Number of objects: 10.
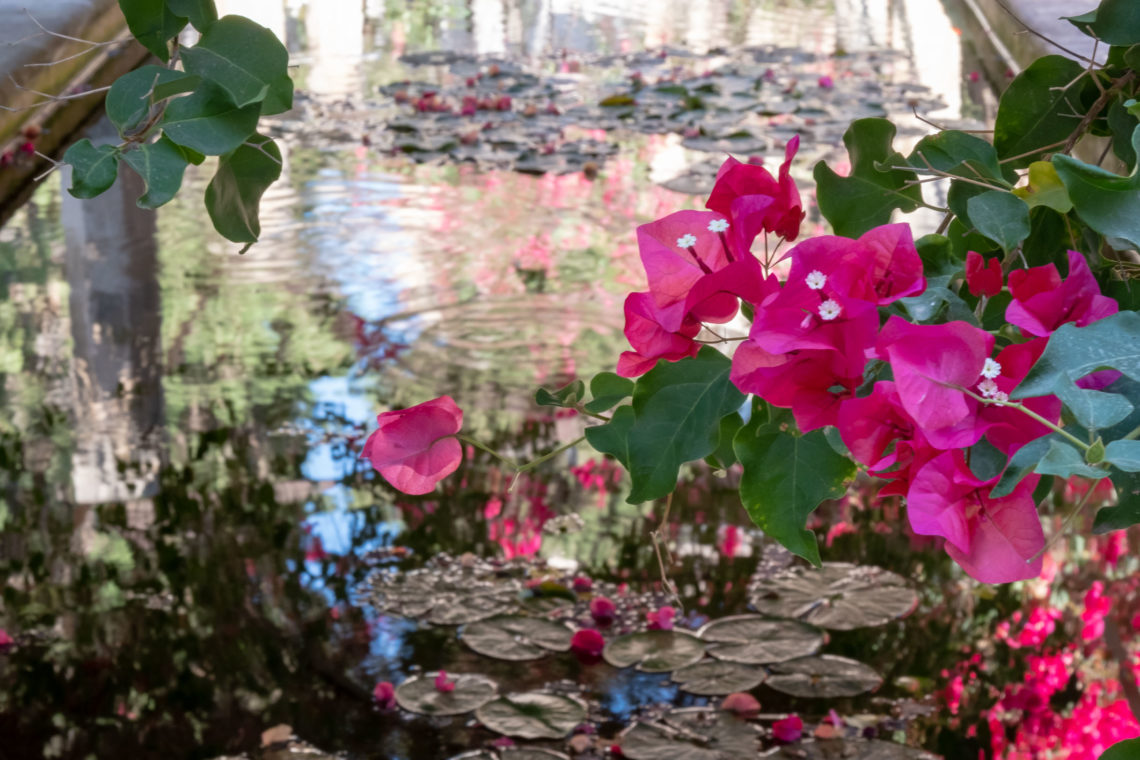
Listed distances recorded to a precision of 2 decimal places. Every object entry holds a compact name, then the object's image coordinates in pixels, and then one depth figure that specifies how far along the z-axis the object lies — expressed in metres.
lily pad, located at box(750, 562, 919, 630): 3.41
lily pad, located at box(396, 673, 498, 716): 3.25
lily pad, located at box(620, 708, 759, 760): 3.16
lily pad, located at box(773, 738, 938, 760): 3.16
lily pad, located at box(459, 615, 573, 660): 3.36
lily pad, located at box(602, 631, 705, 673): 3.33
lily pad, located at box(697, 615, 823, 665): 3.33
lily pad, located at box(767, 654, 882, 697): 3.27
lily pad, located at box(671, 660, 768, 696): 3.27
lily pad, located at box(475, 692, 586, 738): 3.21
